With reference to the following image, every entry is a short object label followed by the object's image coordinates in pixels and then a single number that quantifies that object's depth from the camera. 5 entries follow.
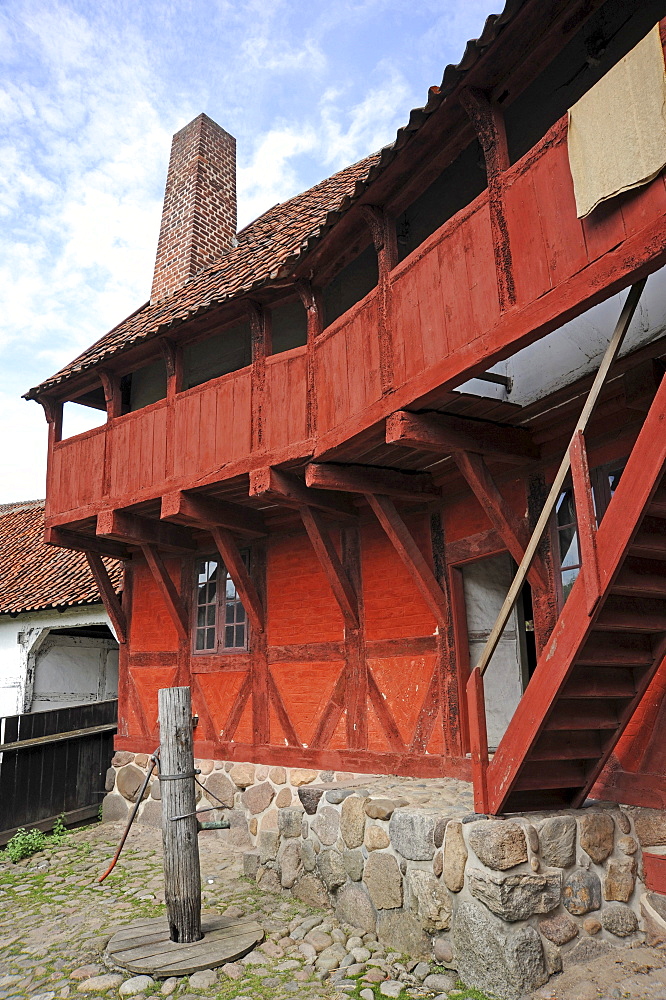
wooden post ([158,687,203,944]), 5.59
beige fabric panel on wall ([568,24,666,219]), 4.00
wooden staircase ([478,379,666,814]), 4.10
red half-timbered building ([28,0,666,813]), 4.61
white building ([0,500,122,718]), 12.99
